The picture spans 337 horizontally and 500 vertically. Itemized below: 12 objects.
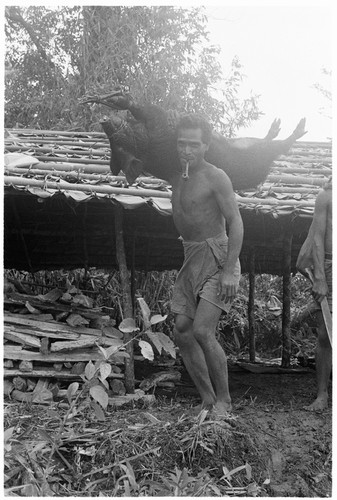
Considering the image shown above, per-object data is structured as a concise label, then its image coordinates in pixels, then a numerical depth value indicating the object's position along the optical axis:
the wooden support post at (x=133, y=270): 7.66
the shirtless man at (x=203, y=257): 4.36
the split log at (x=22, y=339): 5.64
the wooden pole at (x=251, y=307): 8.10
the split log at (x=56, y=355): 5.62
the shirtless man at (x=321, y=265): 5.21
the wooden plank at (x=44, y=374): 5.61
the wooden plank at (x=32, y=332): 5.70
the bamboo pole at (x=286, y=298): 6.98
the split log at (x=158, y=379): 6.00
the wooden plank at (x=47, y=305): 5.88
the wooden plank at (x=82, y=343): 5.68
